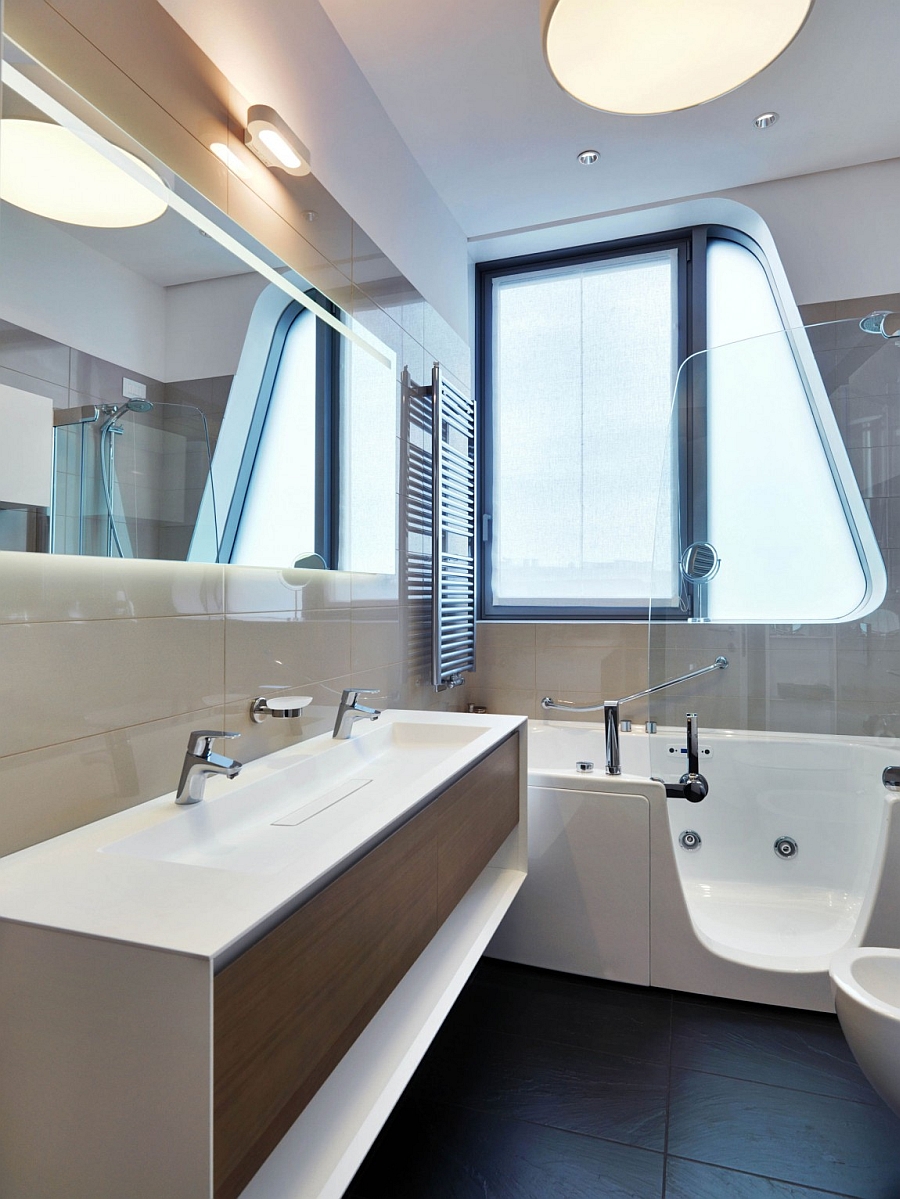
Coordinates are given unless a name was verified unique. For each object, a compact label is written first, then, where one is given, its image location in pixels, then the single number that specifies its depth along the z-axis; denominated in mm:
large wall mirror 1029
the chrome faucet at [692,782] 2176
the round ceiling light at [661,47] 1442
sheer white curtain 3137
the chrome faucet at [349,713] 1844
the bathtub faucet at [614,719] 2189
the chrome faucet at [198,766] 1212
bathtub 2012
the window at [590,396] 3100
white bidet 1278
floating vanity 742
